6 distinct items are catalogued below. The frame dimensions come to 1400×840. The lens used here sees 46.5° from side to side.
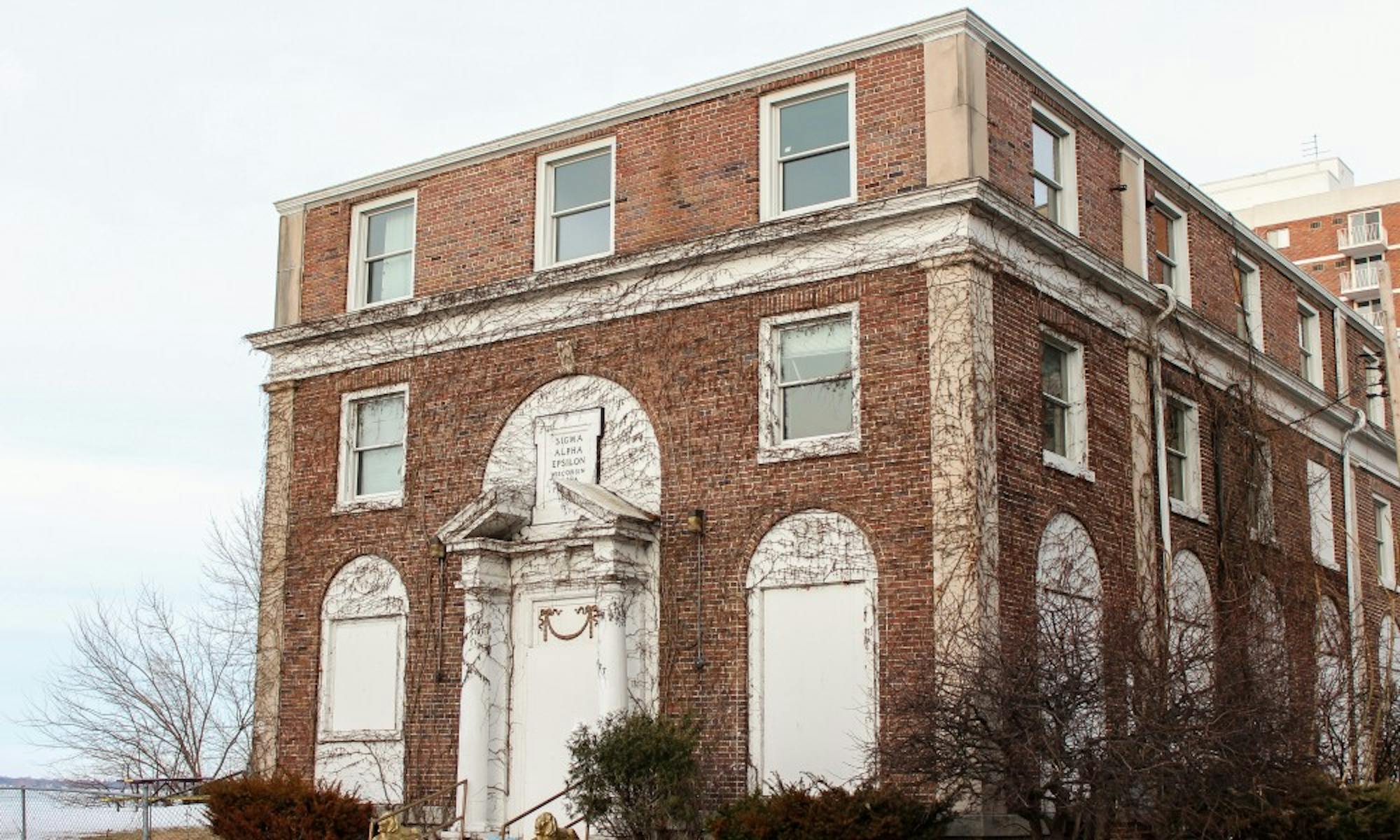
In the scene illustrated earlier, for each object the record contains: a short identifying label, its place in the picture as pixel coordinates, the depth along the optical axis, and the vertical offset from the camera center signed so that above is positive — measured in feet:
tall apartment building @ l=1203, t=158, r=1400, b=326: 224.94 +76.95
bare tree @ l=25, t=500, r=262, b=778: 112.68 +2.89
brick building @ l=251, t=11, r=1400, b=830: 60.49 +14.99
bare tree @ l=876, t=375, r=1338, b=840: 48.65 +1.63
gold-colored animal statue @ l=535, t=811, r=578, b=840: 59.31 -1.87
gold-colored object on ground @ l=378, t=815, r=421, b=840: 62.64 -2.20
